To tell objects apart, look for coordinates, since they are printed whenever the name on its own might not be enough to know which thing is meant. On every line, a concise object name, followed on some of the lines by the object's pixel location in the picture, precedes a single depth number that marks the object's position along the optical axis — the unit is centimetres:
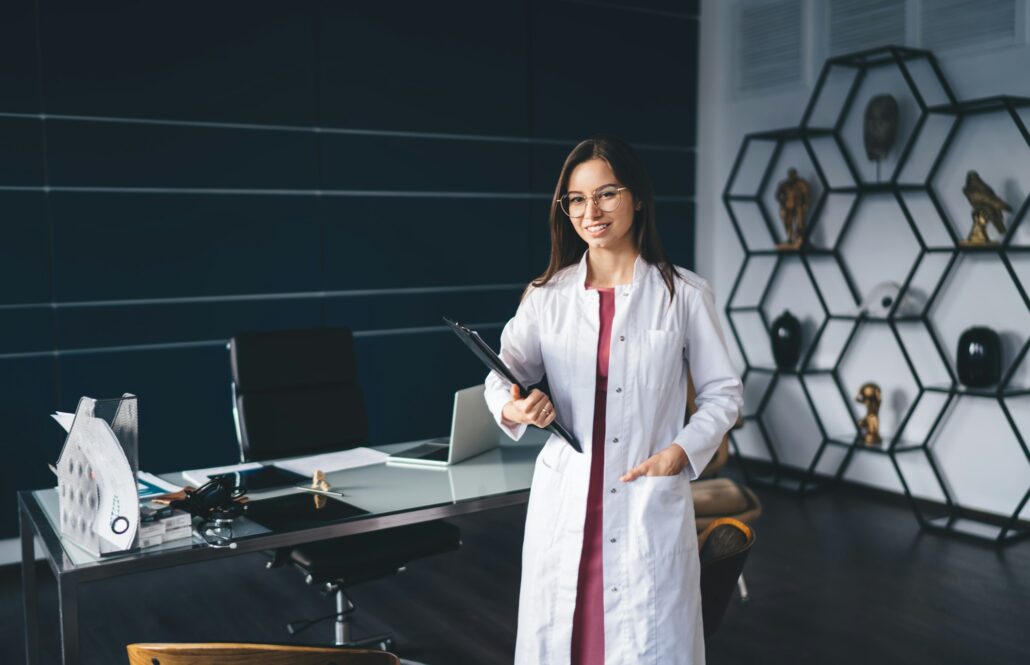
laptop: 279
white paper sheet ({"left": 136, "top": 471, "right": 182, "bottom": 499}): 237
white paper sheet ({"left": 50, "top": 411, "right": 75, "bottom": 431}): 214
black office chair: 285
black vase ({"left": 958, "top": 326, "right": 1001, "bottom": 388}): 432
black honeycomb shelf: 442
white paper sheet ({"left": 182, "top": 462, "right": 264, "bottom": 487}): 256
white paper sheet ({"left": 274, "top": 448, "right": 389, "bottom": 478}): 275
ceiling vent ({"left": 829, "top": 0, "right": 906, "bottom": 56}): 482
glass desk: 190
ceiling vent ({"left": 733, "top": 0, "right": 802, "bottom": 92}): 539
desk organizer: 190
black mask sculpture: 473
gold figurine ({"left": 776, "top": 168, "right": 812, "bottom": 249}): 523
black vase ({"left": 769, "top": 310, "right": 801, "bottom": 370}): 528
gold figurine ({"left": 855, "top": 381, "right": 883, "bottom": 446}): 486
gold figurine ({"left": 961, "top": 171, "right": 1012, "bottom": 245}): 427
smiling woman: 175
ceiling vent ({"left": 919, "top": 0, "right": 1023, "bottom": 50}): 433
